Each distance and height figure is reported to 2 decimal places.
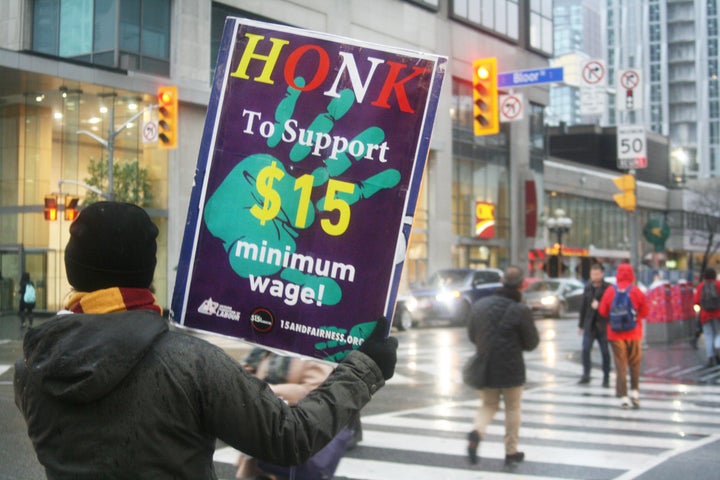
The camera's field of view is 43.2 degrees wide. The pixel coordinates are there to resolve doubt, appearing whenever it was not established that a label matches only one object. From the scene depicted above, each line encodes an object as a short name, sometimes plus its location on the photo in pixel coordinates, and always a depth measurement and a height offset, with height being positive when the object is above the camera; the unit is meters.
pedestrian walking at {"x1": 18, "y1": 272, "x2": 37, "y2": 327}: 25.86 -1.11
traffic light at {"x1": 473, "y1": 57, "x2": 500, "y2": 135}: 19.44 +3.50
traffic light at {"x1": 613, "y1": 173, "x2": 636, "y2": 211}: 20.17 +1.49
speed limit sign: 20.20 +2.51
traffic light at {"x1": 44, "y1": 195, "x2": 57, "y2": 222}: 27.69 +1.54
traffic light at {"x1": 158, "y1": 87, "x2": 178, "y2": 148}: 22.02 +3.51
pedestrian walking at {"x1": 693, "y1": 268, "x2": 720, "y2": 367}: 16.48 -0.93
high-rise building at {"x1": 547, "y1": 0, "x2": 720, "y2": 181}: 130.75 +28.73
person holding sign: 2.27 -0.33
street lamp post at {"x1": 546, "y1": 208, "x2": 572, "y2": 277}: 38.50 +1.49
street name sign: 20.38 +4.20
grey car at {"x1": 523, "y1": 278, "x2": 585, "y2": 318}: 34.41 -1.43
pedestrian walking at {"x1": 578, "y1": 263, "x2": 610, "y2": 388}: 14.02 -1.06
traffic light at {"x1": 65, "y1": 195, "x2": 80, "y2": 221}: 27.73 +1.60
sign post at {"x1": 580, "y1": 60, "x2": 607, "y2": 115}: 22.50 +4.70
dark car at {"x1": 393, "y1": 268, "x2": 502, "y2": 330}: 29.50 -1.31
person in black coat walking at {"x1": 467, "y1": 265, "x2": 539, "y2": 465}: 8.39 -0.97
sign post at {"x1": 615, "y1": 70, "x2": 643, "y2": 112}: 20.16 +3.78
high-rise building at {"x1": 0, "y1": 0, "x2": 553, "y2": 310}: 33.56 +6.12
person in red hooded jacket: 11.66 -1.10
